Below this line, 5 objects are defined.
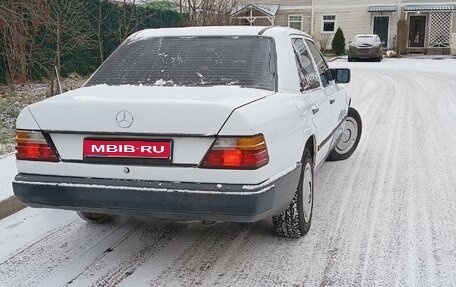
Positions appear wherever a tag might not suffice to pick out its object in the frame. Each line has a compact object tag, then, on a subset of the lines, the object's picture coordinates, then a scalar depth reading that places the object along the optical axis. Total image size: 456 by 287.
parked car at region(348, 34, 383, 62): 27.83
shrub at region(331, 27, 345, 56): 32.12
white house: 32.28
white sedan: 3.10
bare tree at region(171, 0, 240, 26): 16.77
